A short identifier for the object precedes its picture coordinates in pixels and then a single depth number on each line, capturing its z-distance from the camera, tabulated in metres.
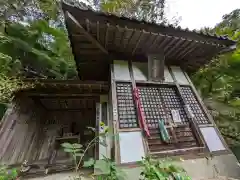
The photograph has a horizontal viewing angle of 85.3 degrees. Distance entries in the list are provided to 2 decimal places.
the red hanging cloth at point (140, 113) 2.95
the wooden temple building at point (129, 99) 2.90
